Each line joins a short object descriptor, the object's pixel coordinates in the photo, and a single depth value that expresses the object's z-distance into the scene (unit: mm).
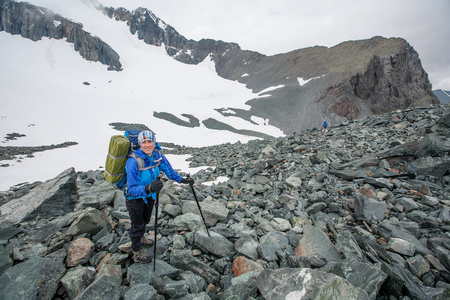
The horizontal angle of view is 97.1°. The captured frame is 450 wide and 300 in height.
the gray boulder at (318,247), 3686
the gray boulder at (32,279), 2834
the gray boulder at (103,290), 2762
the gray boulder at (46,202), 5012
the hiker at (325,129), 14633
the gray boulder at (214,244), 4102
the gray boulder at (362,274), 2863
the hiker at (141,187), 3312
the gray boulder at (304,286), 2434
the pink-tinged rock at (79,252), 3569
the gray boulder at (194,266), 3575
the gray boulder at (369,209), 5016
